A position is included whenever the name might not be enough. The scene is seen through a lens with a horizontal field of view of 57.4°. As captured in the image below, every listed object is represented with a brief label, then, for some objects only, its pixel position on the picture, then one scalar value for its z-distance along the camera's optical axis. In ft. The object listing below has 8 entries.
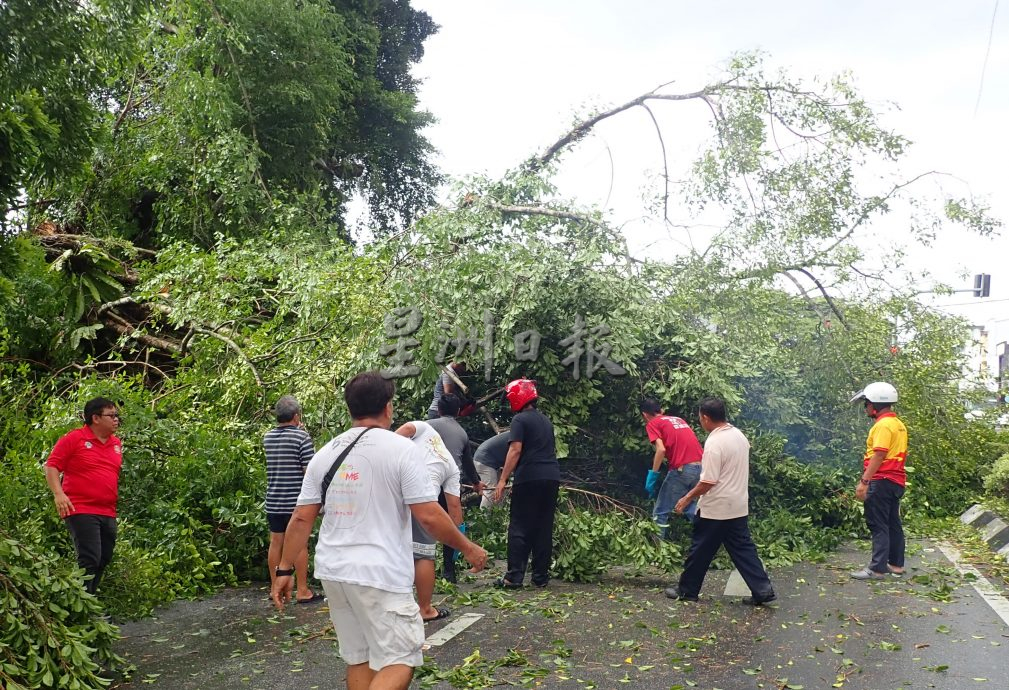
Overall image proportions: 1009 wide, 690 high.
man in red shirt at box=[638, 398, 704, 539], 30.60
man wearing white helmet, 27.58
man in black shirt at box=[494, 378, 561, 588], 26.61
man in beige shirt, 24.26
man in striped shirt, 24.31
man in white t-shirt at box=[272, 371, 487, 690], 12.05
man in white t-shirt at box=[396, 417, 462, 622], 20.62
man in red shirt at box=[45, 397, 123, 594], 21.09
